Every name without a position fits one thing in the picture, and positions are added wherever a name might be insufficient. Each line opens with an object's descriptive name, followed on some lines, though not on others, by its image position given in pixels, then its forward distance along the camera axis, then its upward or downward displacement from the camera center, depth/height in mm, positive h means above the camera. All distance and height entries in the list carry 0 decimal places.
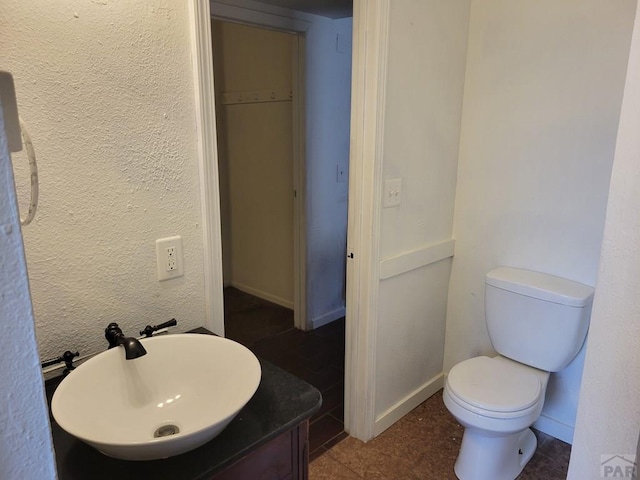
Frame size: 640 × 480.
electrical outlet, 1287 -334
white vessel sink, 882 -567
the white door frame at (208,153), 1260 -37
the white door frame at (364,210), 1737 -286
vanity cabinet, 847 -607
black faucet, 1022 -470
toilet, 1723 -964
